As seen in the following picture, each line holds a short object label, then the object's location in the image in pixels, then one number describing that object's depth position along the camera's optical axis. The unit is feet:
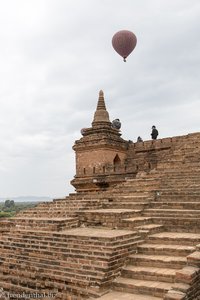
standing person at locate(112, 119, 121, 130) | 51.56
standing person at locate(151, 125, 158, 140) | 48.57
